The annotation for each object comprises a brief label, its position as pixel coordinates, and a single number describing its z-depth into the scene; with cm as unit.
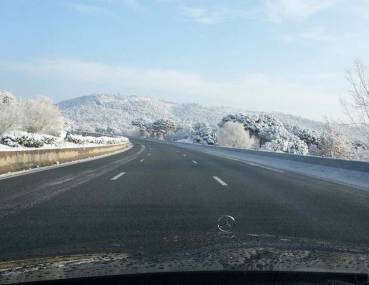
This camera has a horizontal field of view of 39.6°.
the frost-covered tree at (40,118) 5662
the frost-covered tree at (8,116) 4825
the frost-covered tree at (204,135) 10911
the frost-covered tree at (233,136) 9081
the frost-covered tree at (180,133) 14092
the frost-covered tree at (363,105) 3297
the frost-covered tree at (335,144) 6117
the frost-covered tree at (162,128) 16050
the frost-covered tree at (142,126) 16838
